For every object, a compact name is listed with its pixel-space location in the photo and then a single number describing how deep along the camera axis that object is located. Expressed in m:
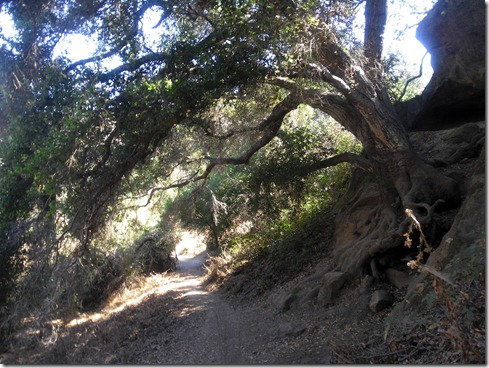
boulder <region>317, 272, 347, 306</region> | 9.24
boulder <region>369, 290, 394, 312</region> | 7.68
